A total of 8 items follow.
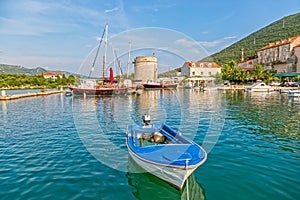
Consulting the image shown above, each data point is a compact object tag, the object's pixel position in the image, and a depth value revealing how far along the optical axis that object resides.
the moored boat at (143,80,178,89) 86.88
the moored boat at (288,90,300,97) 41.17
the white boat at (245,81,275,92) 58.56
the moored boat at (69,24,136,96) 52.09
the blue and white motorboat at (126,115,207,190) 6.62
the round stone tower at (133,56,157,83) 106.49
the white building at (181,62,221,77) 103.88
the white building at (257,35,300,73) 84.53
